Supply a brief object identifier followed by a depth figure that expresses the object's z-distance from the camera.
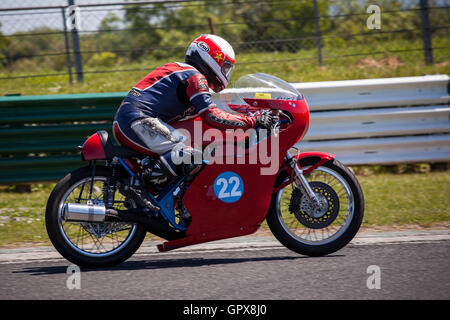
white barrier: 16.05
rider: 9.23
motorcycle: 9.39
